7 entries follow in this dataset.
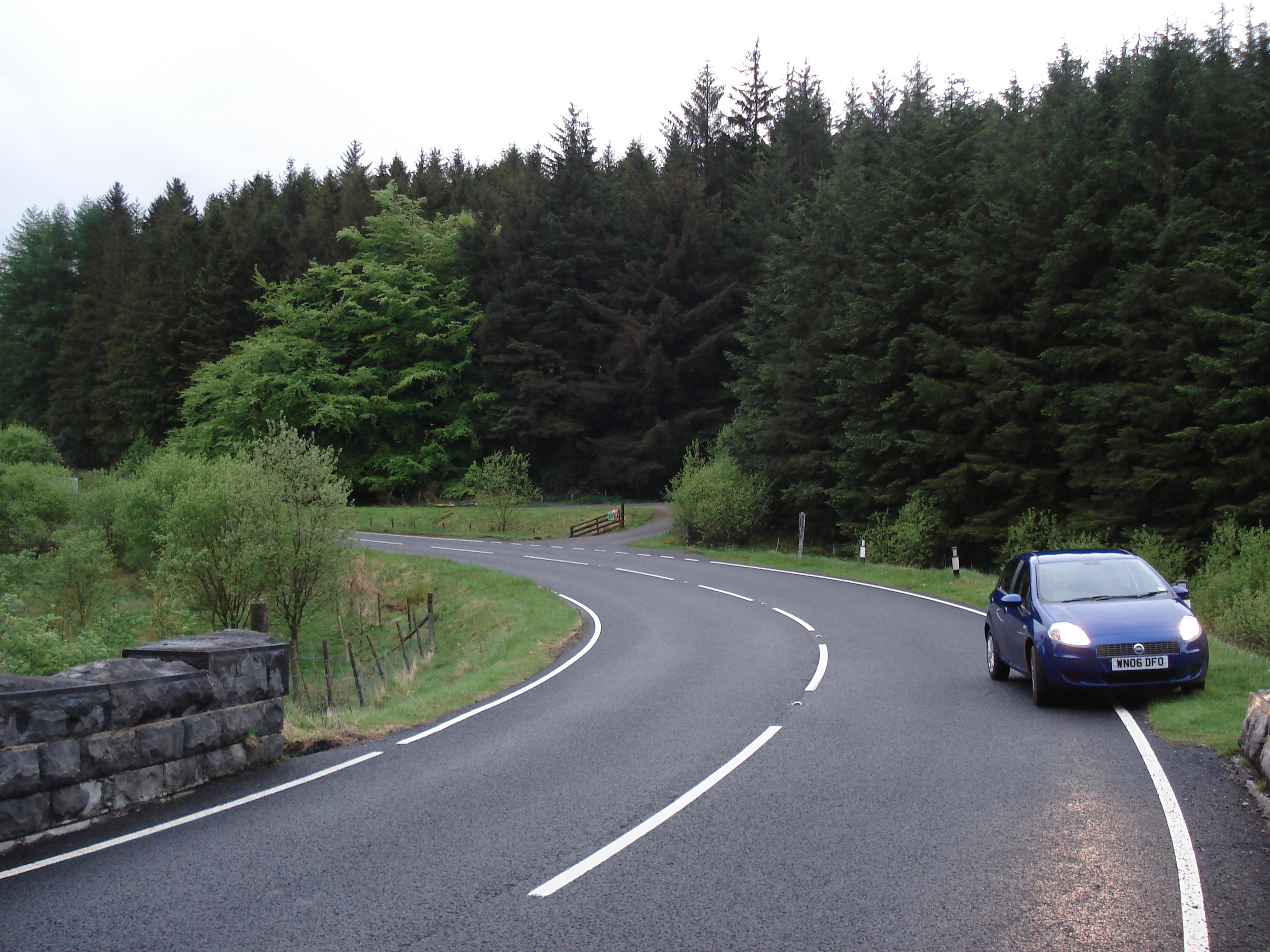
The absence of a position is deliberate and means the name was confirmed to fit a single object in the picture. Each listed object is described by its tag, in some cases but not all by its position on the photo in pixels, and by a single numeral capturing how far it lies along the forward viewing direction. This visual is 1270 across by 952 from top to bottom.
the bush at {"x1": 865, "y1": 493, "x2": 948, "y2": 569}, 31.95
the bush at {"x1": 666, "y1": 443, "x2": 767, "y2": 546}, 39.88
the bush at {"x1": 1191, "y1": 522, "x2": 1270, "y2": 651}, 16.58
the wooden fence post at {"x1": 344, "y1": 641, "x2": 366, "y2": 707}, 17.98
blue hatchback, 9.00
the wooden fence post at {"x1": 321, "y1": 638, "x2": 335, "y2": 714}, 17.88
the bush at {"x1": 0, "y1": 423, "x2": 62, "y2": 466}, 62.62
